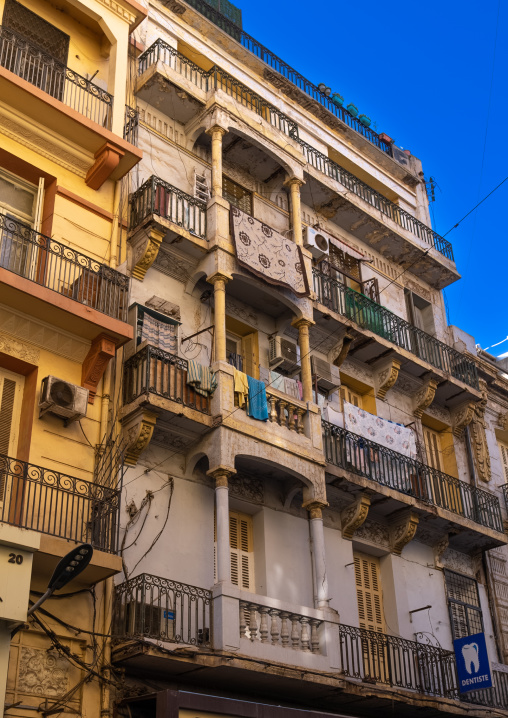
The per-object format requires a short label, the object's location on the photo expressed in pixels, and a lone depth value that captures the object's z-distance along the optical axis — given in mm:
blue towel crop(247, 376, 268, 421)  15219
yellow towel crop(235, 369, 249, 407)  15133
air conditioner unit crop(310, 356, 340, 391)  18250
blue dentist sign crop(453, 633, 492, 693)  15922
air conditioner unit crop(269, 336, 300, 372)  17297
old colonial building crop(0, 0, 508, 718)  12445
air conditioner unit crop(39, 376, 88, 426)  12734
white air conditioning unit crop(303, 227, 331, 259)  19297
